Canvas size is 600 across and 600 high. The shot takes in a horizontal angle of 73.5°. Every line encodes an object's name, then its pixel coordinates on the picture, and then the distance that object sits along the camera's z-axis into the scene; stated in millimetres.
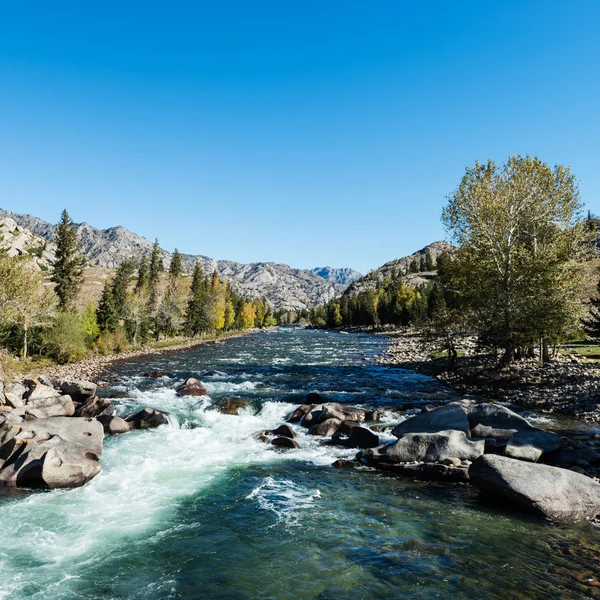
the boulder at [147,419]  21891
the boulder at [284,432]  19917
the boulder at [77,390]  27141
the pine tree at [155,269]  90838
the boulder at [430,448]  15992
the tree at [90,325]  54188
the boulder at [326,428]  20512
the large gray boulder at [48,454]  14188
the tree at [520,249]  30703
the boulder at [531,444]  15469
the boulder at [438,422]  18453
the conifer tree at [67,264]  61375
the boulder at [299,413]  23125
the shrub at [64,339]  44781
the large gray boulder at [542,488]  11867
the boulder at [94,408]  23500
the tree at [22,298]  41875
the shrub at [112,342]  54331
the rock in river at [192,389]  29547
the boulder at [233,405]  24891
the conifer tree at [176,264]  102856
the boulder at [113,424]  20875
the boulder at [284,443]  18730
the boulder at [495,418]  18398
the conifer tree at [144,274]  93912
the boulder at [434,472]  14719
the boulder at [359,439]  18391
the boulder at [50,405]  22891
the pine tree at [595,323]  37475
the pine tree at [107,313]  60812
